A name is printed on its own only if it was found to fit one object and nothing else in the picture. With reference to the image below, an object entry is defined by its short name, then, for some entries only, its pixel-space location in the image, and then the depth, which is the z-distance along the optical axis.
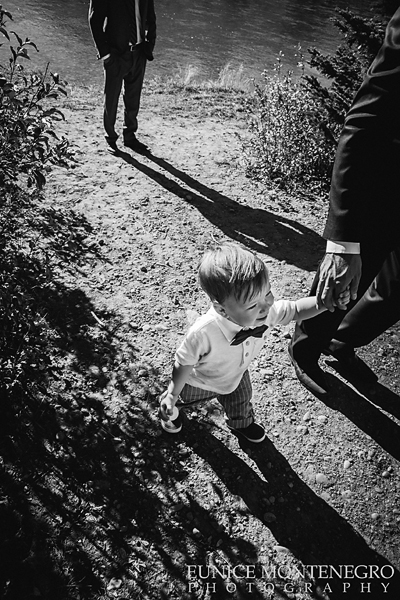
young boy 2.05
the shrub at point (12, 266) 2.56
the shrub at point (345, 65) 5.33
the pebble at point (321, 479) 2.78
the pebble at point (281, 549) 2.43
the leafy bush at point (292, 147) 5.96
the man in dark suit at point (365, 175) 2.14
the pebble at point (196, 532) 2.46
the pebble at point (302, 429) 3.06
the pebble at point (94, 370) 3.24
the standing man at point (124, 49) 5.60
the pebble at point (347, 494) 2.71
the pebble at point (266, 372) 3.44
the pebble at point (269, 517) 2.56
